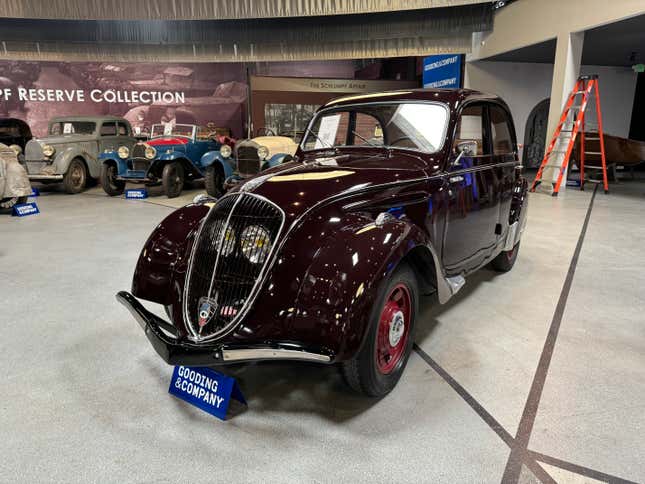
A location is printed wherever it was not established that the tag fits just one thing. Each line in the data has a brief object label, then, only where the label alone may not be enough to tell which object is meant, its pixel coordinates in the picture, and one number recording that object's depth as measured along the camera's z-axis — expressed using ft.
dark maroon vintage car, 5.67
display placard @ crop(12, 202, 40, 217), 20.66
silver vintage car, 26.86
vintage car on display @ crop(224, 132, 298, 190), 25.13
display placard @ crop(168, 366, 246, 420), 6.13
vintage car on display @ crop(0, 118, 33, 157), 33.22
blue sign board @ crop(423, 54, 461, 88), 37.76
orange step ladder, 25.66
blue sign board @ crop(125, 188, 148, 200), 26.40
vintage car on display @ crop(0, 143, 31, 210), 20.60
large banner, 40.67
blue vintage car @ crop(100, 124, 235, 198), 25.86
